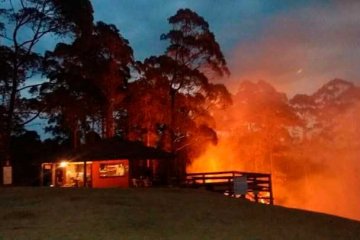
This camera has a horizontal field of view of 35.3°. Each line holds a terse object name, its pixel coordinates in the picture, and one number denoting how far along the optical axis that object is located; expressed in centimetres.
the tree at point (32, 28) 3541
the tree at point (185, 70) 4347
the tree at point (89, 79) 3766
